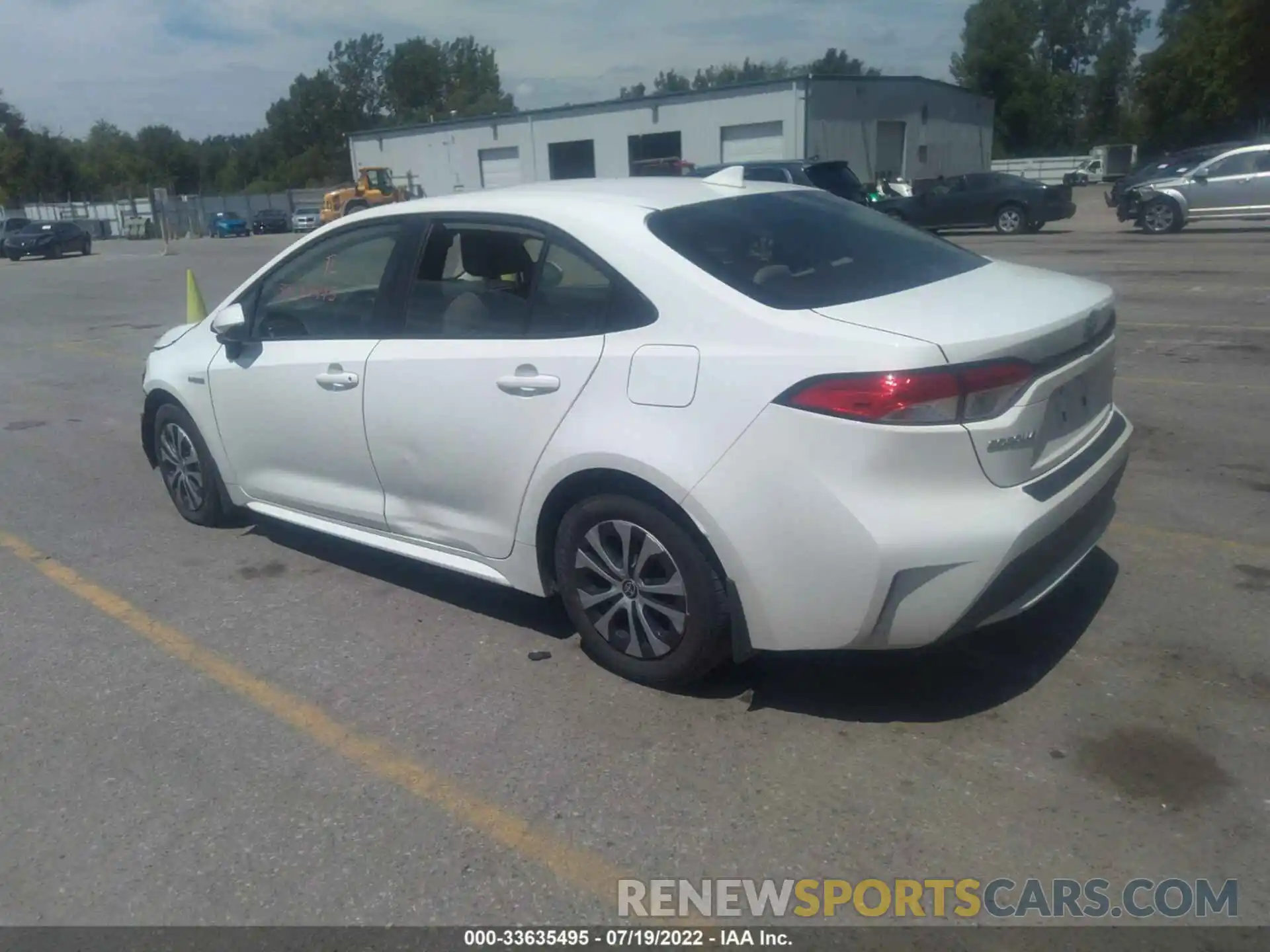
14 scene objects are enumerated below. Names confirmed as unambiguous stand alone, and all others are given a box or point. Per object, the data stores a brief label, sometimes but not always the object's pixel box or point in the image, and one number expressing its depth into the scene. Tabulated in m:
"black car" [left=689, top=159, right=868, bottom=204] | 22.05
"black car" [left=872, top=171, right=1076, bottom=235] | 25.28
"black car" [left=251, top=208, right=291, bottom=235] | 59.19
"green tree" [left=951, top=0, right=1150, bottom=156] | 84.25
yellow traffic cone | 10.48
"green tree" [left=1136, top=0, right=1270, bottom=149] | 53.16
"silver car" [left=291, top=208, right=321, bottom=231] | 56.67
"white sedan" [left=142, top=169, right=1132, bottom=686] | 3.23
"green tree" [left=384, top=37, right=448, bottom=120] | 123.00
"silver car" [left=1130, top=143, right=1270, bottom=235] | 21.91
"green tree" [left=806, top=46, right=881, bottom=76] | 124.06
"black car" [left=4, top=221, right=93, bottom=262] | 38.91
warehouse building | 40.91
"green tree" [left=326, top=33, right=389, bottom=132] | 121.56
